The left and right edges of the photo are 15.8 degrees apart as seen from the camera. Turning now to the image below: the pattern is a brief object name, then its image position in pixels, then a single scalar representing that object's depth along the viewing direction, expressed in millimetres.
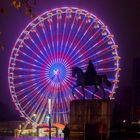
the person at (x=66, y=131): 27594
